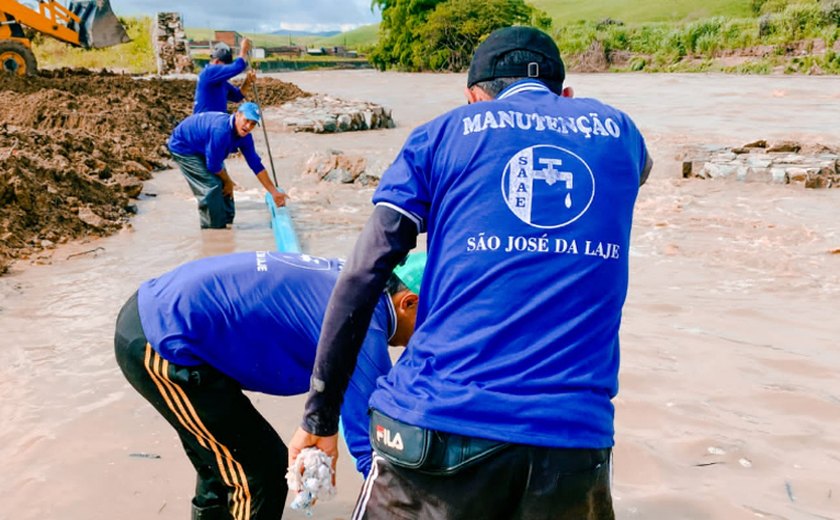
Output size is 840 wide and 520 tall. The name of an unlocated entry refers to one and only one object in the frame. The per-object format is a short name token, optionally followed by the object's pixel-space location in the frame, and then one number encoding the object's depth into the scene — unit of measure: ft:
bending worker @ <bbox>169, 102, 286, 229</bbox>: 23.35
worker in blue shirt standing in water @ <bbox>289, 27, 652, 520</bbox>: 4.94
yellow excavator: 56.90
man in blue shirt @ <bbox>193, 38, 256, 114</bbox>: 28.68
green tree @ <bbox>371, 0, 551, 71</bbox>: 140.46
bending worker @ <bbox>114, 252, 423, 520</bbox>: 7.11
